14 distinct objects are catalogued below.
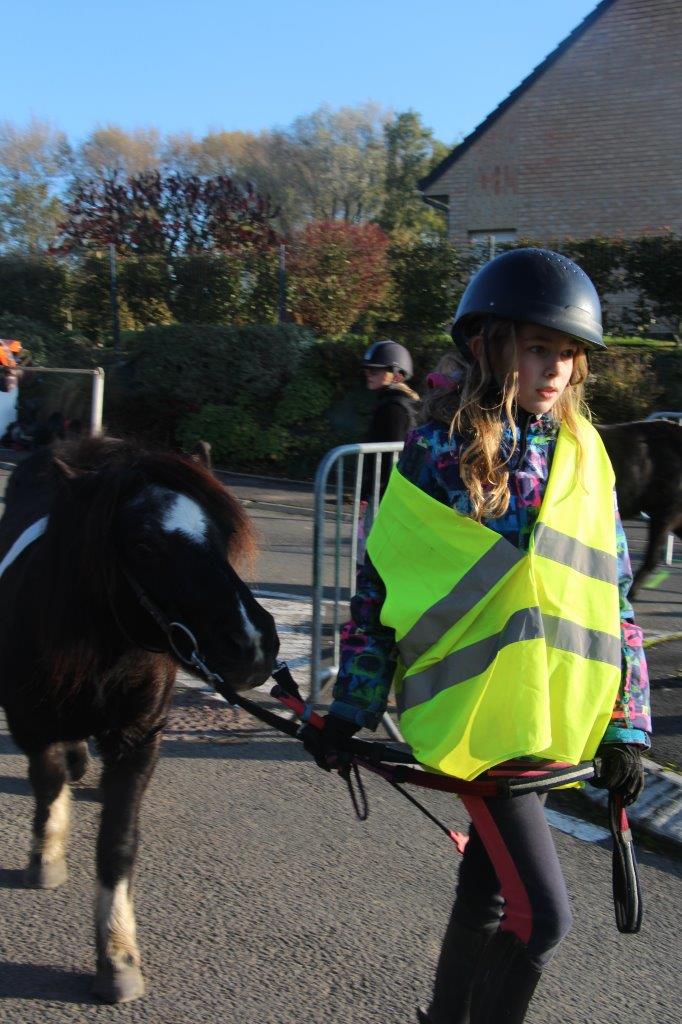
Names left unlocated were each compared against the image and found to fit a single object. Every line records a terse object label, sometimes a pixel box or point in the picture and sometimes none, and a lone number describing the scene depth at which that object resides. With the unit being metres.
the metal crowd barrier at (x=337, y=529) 4.89
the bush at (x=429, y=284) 15.50
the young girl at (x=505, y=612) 2.08
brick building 22.58
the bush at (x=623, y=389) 13.12
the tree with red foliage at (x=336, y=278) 16.45
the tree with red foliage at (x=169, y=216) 23.09
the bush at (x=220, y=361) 15.71
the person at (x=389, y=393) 6.56
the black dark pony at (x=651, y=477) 7.70
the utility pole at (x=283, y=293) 16.84
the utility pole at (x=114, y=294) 18.61
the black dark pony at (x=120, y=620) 2.55
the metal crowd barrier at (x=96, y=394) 9.35
